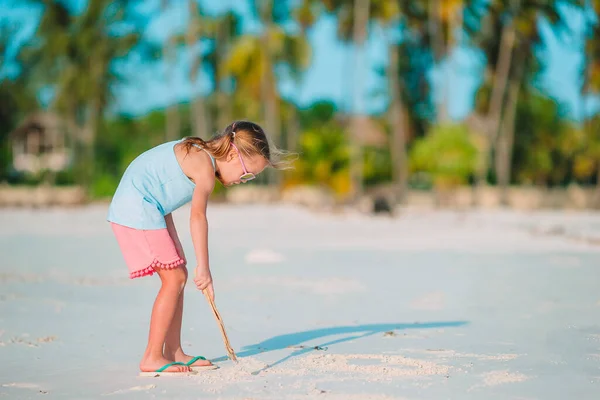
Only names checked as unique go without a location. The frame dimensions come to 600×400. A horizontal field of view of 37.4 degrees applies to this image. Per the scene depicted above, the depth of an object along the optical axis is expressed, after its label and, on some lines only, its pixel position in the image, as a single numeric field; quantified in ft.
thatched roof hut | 183.01
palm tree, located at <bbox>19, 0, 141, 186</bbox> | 150.71
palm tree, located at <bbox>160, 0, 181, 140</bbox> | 128.58
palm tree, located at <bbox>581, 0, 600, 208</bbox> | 134.10
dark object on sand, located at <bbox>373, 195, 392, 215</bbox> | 88.79
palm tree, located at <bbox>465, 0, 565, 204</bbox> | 134.41
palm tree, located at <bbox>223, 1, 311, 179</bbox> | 137.59
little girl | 14.21
